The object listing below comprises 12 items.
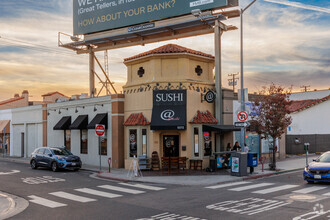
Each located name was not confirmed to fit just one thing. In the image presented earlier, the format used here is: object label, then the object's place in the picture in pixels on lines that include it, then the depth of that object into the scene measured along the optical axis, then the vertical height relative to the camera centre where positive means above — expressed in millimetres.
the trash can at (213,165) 20589 -2161
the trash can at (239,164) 18469 -1911
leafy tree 20828 +889
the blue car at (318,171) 15203 -1943
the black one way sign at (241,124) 18734 +224
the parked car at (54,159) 22438 -1937
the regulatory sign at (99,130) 21666 -36
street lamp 18953 +1353
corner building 21797 +1424
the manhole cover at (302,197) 12375 -2499
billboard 24547 +9101
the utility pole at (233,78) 55500 +8352
